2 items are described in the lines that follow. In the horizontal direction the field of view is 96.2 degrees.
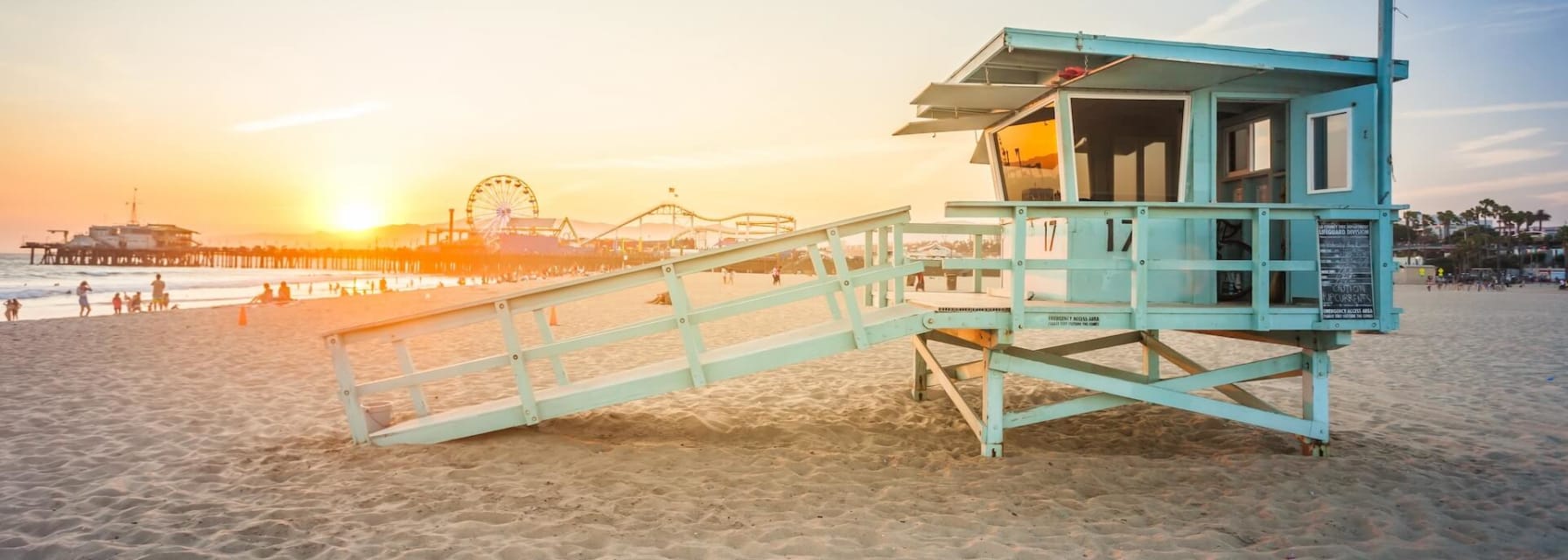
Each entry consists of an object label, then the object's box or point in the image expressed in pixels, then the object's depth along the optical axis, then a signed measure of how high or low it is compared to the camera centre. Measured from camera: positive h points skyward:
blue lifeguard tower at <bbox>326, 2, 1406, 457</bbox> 5.43 +0.19
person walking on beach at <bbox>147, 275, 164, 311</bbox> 24.69 -0.41
